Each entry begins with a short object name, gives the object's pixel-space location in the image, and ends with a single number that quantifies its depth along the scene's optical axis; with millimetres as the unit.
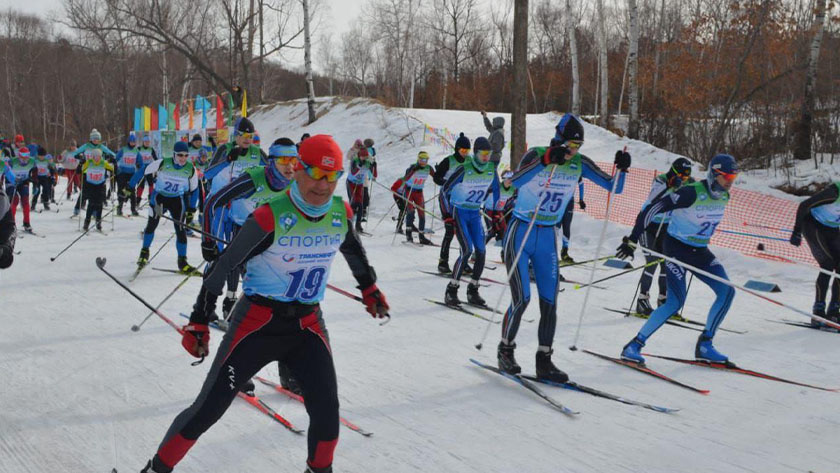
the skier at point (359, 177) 15125
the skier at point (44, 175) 18594
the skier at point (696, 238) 5867
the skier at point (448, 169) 9836
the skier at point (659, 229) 7766
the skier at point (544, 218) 5254
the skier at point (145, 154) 16594
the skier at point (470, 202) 8289
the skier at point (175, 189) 9586
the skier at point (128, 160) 16703
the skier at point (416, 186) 13586
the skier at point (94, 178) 13703
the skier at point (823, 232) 7527
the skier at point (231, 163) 6891
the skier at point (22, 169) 14242
